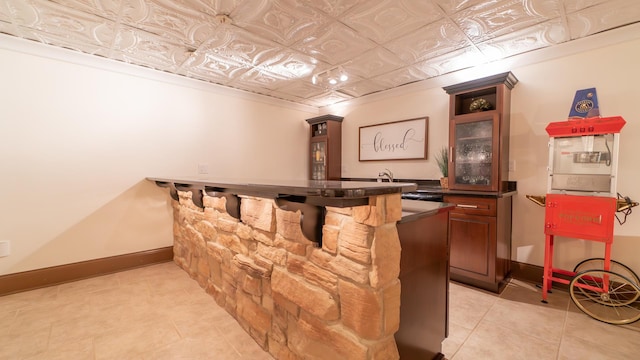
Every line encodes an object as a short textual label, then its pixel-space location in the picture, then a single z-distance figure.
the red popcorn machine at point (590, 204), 2.00
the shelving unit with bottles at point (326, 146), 4.50
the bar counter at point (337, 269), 1.02
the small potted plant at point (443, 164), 3.18
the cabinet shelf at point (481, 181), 2.51
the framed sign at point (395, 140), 3.61
